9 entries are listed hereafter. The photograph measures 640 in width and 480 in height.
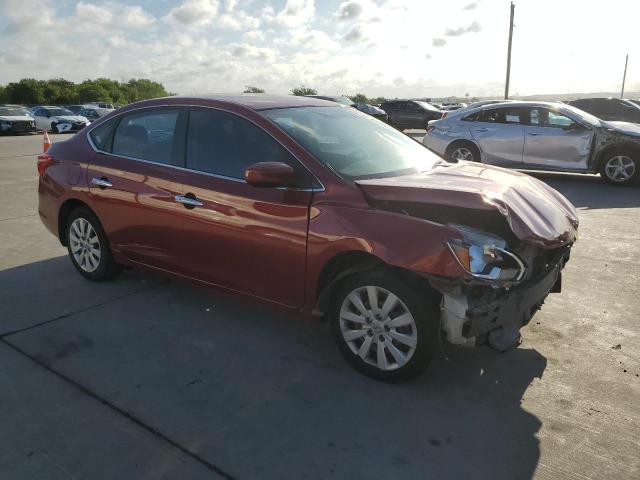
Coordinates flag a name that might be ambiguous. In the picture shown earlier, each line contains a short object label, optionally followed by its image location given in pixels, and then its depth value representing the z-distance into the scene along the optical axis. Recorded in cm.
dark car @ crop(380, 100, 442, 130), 2738
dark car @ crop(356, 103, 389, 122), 2483
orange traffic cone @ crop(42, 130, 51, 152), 739
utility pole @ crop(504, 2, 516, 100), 3207
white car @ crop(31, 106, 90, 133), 2837
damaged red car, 301
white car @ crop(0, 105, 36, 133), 2614
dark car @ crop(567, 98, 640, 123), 1675
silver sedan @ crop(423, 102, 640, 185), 952
